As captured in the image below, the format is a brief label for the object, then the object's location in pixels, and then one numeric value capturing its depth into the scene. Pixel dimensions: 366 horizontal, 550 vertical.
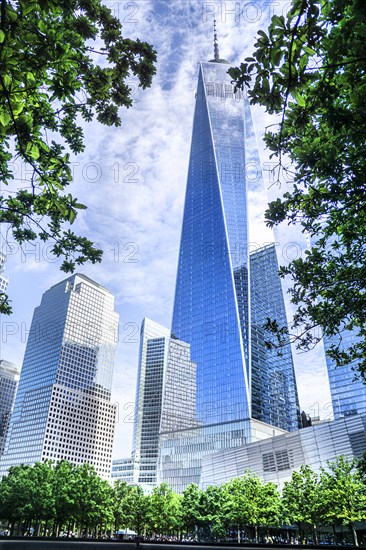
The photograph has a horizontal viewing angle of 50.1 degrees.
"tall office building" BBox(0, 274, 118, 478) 169.00
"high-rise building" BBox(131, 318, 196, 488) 160.75
